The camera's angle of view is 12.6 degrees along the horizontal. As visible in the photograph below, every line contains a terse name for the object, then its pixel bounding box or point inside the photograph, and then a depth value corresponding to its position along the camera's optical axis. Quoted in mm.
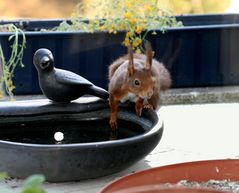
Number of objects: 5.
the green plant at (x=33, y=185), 1205
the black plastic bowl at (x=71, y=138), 3354
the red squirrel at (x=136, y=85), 3862
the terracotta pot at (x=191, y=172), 2190
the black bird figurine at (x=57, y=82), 4111
